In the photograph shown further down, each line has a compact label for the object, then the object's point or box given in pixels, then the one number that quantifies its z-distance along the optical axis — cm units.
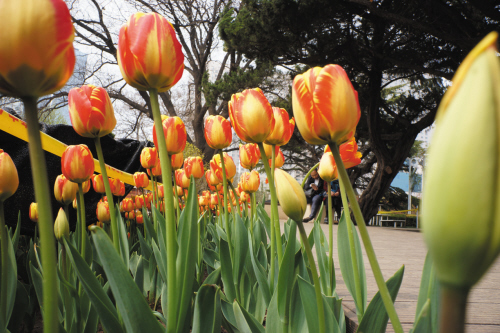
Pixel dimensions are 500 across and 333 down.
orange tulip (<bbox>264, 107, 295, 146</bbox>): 84
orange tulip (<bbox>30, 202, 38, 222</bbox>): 144
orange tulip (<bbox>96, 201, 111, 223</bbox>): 137
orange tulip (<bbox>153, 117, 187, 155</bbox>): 89
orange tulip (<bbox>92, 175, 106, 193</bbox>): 136
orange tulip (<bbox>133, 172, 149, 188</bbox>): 178
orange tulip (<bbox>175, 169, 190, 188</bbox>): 155
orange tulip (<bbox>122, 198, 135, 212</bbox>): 195
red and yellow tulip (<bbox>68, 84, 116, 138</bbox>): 68
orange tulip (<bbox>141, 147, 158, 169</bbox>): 125
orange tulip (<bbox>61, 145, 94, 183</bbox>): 79
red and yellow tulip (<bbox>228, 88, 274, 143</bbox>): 67
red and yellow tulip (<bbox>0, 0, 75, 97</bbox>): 27
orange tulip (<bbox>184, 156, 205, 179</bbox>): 131
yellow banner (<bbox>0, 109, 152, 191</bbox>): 153
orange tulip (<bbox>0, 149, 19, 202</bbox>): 59
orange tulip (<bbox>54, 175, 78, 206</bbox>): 95
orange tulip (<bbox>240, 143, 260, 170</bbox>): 121
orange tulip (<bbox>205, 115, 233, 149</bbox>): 98
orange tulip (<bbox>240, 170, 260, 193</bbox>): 134
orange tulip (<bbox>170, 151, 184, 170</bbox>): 111
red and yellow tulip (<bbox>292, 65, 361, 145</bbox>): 41
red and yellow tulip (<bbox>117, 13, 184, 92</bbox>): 47
